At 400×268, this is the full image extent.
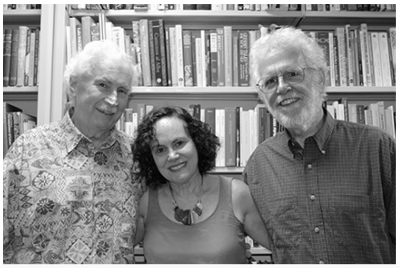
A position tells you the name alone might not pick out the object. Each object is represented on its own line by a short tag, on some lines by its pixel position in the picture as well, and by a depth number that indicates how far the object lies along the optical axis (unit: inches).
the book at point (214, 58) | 72.3
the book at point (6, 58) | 71.4
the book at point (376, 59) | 72.9
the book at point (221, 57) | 72.1
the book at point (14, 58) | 71.8
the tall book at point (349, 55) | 73.1
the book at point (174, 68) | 72.1
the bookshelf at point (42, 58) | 68.6
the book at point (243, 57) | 72.3
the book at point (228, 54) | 72.2
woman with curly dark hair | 47.4
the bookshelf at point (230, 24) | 70.9
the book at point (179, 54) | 71.9
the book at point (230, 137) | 70.4
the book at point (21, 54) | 71.8
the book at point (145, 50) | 71.6
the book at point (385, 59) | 72.6
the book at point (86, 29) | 71.8
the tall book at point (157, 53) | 71.8
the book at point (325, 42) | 73.6
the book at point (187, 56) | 72.2
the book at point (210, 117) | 71.7
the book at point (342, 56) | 73.0
